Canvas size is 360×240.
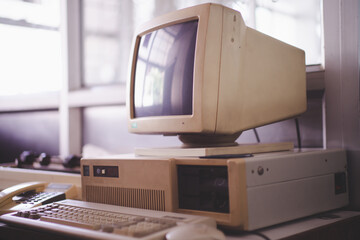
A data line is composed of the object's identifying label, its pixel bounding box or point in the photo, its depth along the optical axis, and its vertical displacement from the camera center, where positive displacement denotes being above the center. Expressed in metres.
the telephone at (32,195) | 1.17 -0.24
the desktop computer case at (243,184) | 0.82 -0.17
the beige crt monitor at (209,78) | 0.95 +0.12
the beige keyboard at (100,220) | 0.72 -0.22
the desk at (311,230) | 0.84 -0.28
